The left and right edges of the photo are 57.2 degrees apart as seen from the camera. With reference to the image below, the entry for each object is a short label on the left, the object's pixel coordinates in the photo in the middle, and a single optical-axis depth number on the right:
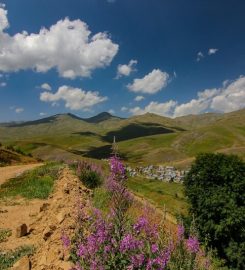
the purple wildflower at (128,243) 4.42
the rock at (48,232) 7.95
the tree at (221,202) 13.69
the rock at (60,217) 8.30
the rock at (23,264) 6.46
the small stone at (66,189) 12.43
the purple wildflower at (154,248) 4.49
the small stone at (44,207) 10.45
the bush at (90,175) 15.39
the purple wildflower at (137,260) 4.33
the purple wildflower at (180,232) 5.11
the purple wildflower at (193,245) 4.91
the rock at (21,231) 8.88
